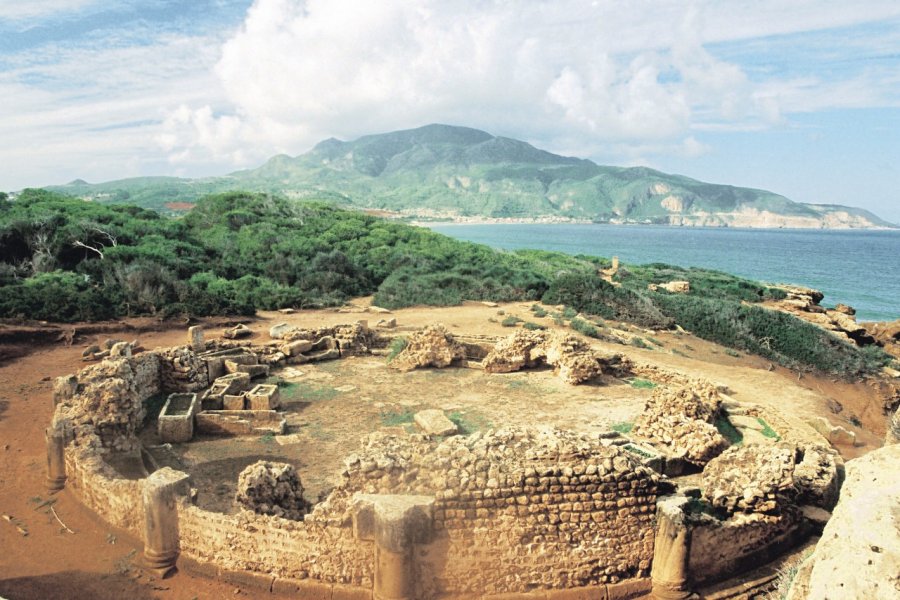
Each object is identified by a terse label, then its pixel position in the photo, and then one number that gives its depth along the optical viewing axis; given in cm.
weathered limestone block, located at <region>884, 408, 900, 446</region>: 686
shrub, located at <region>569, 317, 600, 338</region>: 2016
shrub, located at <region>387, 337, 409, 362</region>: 1570
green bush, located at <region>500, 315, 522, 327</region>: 2139
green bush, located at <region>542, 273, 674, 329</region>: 2468
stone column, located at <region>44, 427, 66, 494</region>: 900
